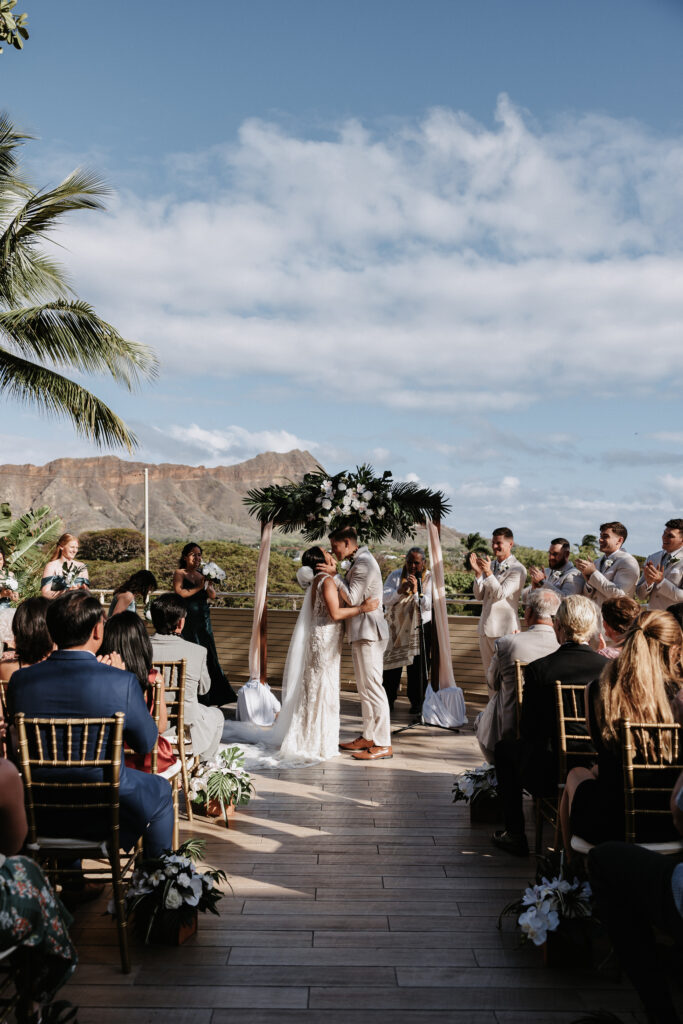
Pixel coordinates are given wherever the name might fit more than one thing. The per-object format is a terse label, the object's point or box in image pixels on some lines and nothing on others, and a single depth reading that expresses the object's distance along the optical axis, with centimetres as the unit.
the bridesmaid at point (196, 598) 749
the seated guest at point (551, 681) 375
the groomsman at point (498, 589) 707
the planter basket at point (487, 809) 466
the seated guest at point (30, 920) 203
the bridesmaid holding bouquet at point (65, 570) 700
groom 626
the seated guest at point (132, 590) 597
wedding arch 717
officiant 775
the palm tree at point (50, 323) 921
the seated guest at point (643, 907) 225
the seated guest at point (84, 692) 292
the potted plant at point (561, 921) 289
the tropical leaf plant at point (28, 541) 1021
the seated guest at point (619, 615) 376
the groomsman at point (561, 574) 685
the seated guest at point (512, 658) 432
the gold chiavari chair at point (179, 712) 404
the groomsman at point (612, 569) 658
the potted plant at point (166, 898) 308
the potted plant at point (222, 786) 460
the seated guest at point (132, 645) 368
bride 626
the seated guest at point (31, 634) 372
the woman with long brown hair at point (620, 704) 280
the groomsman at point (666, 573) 636
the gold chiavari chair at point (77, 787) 283
